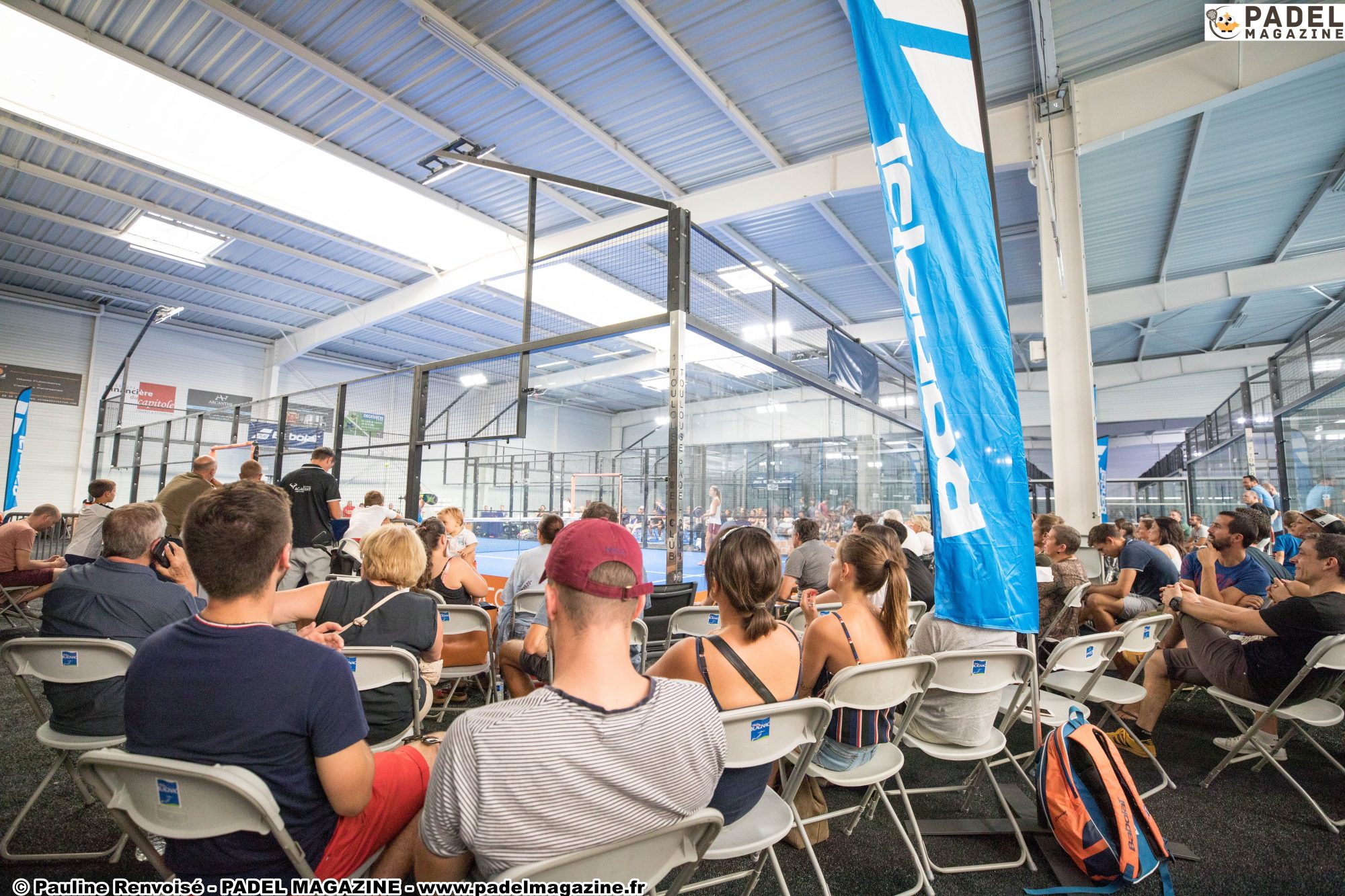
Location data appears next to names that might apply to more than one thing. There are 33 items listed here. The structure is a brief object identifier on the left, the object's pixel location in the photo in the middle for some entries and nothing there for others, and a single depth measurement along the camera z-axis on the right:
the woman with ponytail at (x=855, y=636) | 2.09
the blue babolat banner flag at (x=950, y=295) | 2.59
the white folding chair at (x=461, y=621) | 3.12
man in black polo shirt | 5.58
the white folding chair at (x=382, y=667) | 2.01
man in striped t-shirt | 1.00
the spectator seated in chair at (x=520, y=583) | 3.55
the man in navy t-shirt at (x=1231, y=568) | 3.65
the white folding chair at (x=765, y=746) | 1.49
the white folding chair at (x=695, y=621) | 3.43
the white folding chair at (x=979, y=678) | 2.20
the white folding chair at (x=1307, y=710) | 2.51
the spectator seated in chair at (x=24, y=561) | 5.50
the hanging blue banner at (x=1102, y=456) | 11.79
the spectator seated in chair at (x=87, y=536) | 4.57
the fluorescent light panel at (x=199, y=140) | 5.59
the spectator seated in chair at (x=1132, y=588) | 4.48
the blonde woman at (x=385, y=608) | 2.20
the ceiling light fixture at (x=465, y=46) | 5.29
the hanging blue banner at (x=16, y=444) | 11.02
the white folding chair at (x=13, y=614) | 5.54
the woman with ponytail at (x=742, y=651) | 1.65
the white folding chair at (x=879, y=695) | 1.92
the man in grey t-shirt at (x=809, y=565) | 4.72
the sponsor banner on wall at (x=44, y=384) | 11.49
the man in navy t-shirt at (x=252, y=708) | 1.21
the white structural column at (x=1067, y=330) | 6.11
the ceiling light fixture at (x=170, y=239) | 8.79
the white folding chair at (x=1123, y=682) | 2.86
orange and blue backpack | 2.08
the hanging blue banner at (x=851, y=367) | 7.60
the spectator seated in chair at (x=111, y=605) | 2.23
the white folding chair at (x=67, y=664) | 2.10
